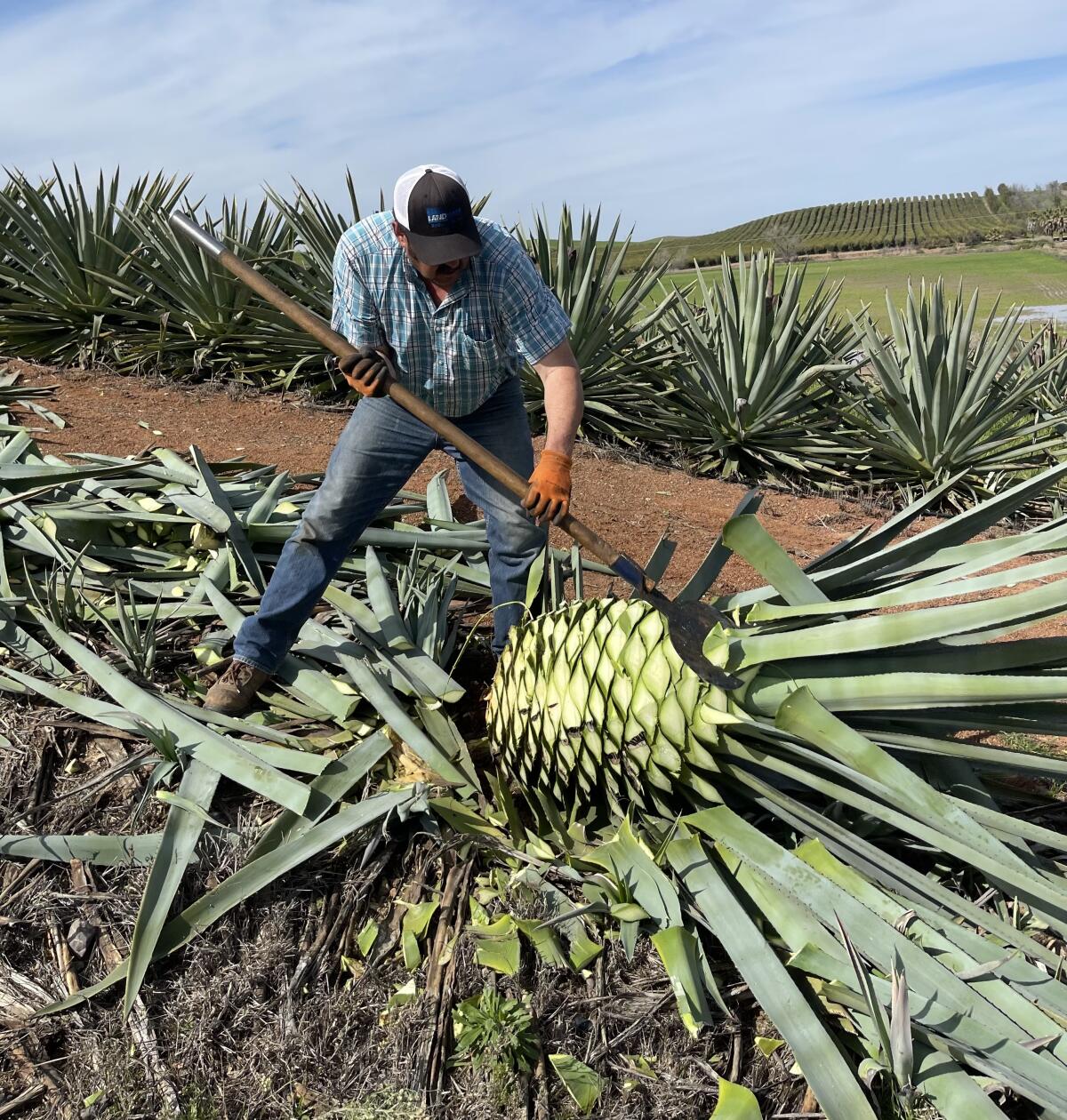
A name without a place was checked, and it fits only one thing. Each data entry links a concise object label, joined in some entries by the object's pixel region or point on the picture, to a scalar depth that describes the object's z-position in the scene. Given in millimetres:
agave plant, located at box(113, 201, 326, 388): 7902
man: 3270
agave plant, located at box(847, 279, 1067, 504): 8102
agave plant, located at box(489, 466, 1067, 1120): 2082
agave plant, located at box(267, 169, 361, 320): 7840
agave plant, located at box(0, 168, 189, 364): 8273
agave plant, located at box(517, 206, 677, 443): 7867
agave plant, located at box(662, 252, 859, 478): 8062
